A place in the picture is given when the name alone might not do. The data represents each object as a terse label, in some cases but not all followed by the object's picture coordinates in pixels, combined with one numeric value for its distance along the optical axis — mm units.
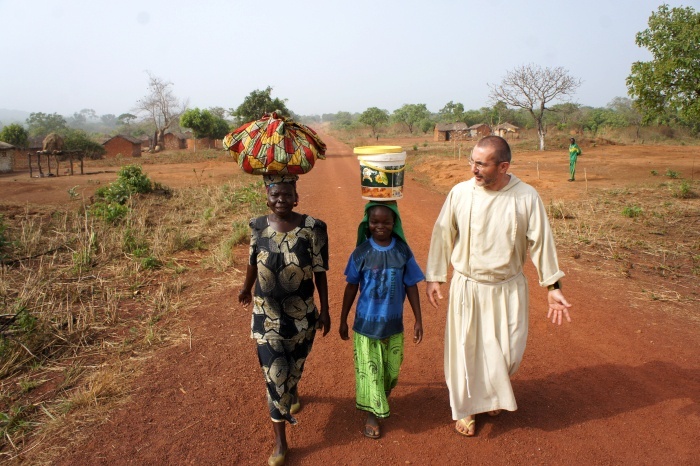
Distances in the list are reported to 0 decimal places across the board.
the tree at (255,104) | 30234
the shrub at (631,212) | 9062
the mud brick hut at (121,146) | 34594
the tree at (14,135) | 29875
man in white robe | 2795
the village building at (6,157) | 23845
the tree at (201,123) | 35406
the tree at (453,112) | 64594
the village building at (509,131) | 42394
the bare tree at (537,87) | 29734
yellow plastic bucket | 2703
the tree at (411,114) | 64500
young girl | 2827
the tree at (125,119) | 85250
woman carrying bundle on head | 2771
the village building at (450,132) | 43344
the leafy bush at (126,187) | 10922
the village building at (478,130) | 46438
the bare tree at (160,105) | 49094
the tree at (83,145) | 30562
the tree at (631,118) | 38981
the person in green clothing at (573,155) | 15133
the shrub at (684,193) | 11125
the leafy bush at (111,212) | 8430
